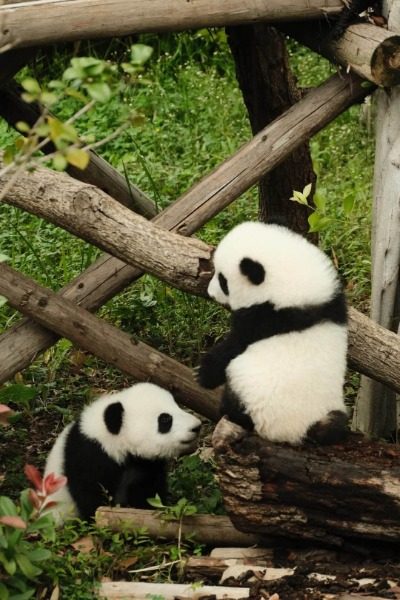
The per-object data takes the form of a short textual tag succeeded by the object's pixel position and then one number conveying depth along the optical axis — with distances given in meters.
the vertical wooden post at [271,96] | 11.98
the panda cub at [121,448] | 9.88
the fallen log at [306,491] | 8.32
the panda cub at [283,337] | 8.72
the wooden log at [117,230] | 9.25
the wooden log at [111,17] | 9.34
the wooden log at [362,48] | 9.59
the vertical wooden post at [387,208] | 10.09
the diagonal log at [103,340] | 10.23
